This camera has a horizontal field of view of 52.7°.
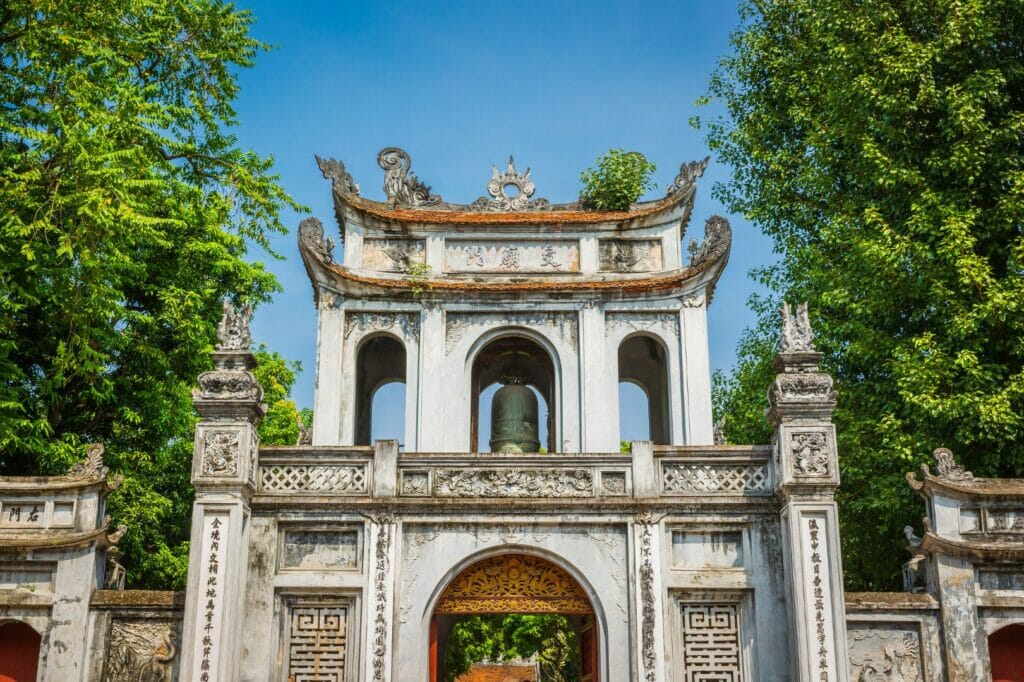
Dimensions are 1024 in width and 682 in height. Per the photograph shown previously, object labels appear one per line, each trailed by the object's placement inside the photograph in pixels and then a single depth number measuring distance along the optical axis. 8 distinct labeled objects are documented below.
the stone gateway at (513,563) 11.10
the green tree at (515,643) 29.48
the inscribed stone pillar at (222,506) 10.73
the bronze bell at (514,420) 14.30
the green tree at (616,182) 16.80
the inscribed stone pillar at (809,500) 10.70
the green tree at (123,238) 14.23
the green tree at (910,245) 14.62
